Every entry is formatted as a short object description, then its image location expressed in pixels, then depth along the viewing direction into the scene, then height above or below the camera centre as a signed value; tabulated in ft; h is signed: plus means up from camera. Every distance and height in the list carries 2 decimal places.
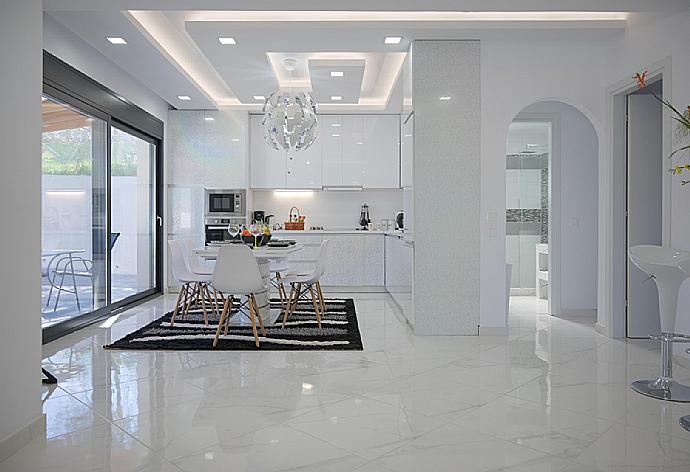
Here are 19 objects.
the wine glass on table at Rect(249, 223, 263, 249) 19.59 -0.10
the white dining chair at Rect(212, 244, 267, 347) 16.65 -1.23
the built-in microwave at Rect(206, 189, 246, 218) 30.27 +1.16
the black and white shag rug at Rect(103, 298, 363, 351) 16.85 -3.18
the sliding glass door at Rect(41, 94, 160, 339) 17.99 +0.45
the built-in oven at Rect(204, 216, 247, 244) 29.86 -0.10
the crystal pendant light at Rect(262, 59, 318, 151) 21.74 +3.87
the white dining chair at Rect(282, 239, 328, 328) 20.08 -1.70
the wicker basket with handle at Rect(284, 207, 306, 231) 31.09 +0.35
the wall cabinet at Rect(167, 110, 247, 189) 29.81 +3.84
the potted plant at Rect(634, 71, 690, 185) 14.85 +2.26
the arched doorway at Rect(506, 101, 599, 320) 22.82 +0.75
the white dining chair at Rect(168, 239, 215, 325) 20.04 -1.47
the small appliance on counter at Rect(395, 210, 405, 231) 30.89 +0.38
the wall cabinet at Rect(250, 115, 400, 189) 31.32 +3.57
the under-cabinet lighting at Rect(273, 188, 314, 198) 32.81 +1.83
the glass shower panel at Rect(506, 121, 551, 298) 28.68 +1.10
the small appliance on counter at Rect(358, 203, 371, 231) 32.04 +0.50
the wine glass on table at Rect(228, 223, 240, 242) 19.60 -0.07
